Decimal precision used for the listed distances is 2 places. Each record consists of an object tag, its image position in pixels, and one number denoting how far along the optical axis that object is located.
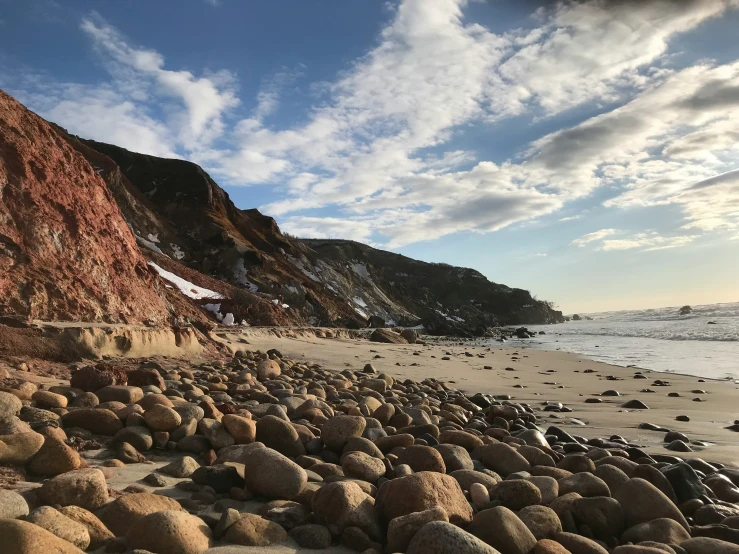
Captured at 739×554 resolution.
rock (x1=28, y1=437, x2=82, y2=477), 2.49
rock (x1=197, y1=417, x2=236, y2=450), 3.37
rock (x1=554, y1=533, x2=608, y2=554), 2.14
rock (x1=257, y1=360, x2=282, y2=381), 7.19
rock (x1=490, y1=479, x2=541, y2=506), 2.61
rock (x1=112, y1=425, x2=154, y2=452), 3.19
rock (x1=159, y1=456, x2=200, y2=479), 2.81
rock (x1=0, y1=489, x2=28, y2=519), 1.88
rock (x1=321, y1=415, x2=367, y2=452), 3.50
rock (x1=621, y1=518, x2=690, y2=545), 2.38
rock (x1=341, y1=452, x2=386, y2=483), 2.90
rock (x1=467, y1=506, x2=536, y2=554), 2.05
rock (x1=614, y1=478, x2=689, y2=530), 2.61
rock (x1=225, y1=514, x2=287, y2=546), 2.04
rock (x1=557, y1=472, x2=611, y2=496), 2.86
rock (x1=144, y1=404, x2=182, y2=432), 3.38
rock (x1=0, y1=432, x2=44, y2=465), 2.48
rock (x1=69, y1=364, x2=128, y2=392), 4.38
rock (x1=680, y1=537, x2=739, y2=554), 2.23
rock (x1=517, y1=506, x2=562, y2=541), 2.28
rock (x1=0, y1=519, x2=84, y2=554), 1.54
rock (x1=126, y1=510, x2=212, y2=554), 1.83
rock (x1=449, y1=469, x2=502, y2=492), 2.82
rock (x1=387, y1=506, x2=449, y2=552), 2.04
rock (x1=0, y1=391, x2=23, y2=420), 3.05
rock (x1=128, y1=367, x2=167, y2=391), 5.00
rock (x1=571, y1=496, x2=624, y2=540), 2.50
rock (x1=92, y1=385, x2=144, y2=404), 3.99
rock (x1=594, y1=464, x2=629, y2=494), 3.07
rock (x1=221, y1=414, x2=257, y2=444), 3.37
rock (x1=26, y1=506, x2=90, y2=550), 1.79
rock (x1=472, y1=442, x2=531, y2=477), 3.38
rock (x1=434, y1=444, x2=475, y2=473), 3.18
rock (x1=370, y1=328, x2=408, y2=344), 22.31
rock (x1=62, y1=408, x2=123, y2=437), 3.35
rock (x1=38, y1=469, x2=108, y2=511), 2.14
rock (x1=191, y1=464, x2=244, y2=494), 2.62
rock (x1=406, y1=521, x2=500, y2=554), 1.79
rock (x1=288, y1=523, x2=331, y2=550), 2.13
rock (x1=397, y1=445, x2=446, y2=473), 3.06
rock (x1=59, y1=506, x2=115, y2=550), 1.88
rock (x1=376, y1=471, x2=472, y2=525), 2.27
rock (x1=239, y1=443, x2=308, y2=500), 2.57
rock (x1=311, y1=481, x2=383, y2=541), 2.23
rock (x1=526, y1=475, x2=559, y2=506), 2.75
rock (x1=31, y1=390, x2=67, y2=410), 3.74
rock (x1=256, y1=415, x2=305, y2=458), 3.40
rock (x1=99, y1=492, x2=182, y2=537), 2.00
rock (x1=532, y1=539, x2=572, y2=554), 2.02
